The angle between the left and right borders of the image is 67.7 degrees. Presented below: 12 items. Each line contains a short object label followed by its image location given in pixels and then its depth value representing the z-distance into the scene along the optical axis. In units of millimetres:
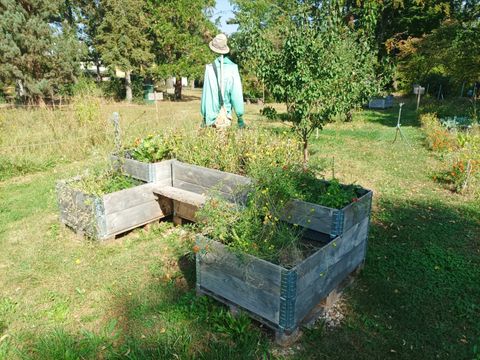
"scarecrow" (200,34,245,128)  5129
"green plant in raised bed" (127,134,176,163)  4895
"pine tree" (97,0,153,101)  21467
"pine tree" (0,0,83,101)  16188
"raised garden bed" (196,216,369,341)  2586
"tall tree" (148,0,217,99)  22719
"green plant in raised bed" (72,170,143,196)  4453
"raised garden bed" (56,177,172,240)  4164
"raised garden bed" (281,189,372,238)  3119
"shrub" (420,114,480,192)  6059
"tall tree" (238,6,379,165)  5223
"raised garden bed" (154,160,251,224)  3957
